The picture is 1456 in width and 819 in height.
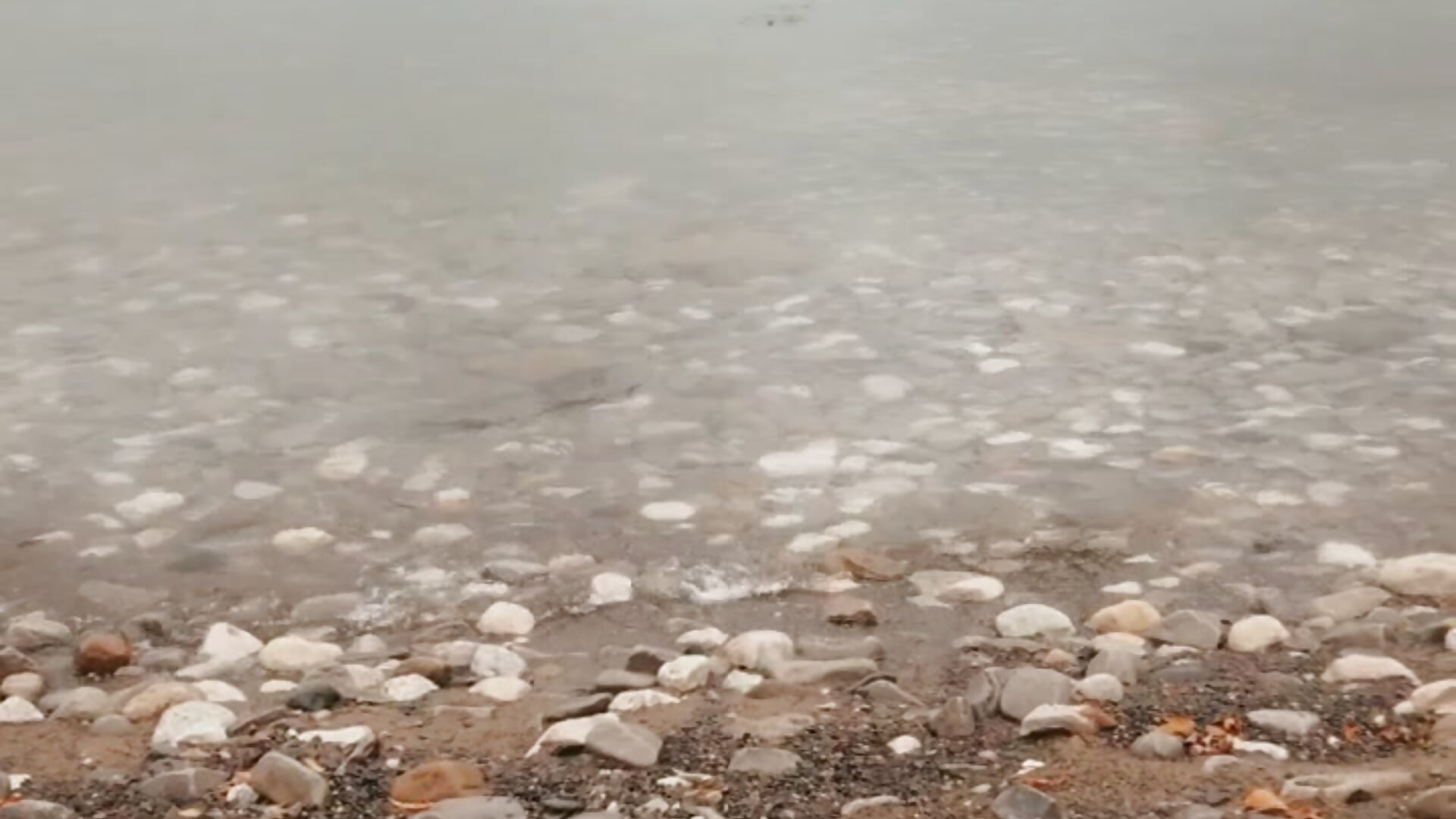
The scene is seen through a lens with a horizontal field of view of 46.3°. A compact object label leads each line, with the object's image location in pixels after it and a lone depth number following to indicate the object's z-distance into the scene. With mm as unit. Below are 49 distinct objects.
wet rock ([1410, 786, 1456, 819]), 2646
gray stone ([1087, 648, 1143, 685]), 3311
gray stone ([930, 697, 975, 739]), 3086
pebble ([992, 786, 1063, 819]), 2719
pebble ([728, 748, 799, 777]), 2936
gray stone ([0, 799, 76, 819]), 2814
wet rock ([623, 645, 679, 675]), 3436
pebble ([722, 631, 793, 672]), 3461
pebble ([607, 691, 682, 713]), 3264
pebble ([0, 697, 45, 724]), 3303
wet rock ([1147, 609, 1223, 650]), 3514
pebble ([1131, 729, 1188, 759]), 2955
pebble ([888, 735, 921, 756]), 3018
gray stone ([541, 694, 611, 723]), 3215
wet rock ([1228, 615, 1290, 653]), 3488
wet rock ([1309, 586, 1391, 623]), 3672
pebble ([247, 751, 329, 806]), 2866
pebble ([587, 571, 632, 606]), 3873
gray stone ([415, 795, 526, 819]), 2779
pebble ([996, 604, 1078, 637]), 3609
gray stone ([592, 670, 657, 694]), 3361
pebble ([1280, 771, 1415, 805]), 2742
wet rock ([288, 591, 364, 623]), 3818
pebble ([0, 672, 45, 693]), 3422
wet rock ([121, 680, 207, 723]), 3307
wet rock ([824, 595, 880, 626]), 3715
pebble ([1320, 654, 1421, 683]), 3301
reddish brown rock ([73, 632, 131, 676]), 3553
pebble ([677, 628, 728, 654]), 3566
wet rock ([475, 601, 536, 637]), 3717
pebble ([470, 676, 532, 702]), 3367
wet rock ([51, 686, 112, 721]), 3330
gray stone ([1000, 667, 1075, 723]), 3166
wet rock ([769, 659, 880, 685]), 3387
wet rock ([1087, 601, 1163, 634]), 3600
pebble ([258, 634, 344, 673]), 3539
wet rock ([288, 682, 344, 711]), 3299
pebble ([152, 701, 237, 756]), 3113
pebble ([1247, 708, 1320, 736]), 3051
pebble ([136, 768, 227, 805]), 2896
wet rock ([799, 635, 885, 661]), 3523
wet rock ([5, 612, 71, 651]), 3689
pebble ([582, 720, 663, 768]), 2975
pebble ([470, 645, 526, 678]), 3482
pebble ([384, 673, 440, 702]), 3354
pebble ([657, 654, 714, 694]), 3359
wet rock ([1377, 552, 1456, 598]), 3779
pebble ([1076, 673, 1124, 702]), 3223
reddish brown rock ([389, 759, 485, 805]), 2893
